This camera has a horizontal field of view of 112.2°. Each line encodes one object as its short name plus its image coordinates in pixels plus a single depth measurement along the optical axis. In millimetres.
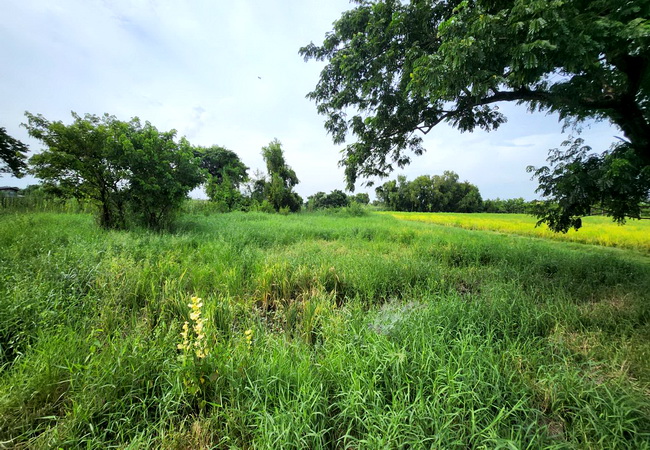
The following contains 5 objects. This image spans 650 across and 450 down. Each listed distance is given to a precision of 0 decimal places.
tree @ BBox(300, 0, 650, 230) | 2430
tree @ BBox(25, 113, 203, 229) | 6086
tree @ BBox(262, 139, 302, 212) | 21734
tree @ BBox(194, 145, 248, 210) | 25608
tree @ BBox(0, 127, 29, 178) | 11508
